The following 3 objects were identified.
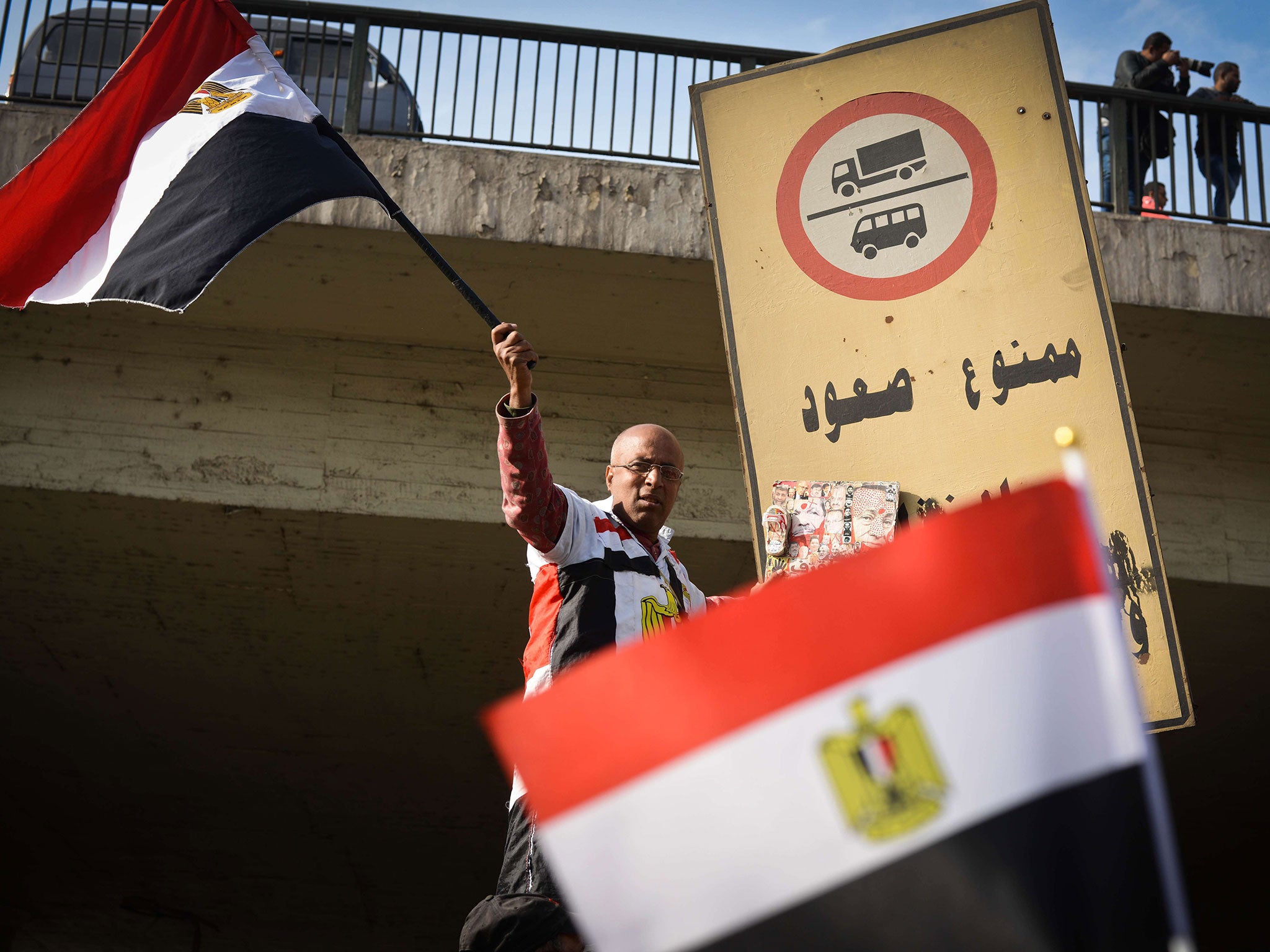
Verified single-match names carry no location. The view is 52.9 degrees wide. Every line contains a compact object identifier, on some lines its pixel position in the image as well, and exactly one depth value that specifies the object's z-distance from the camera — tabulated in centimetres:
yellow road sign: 354
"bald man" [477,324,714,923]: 294
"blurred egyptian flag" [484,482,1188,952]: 142
